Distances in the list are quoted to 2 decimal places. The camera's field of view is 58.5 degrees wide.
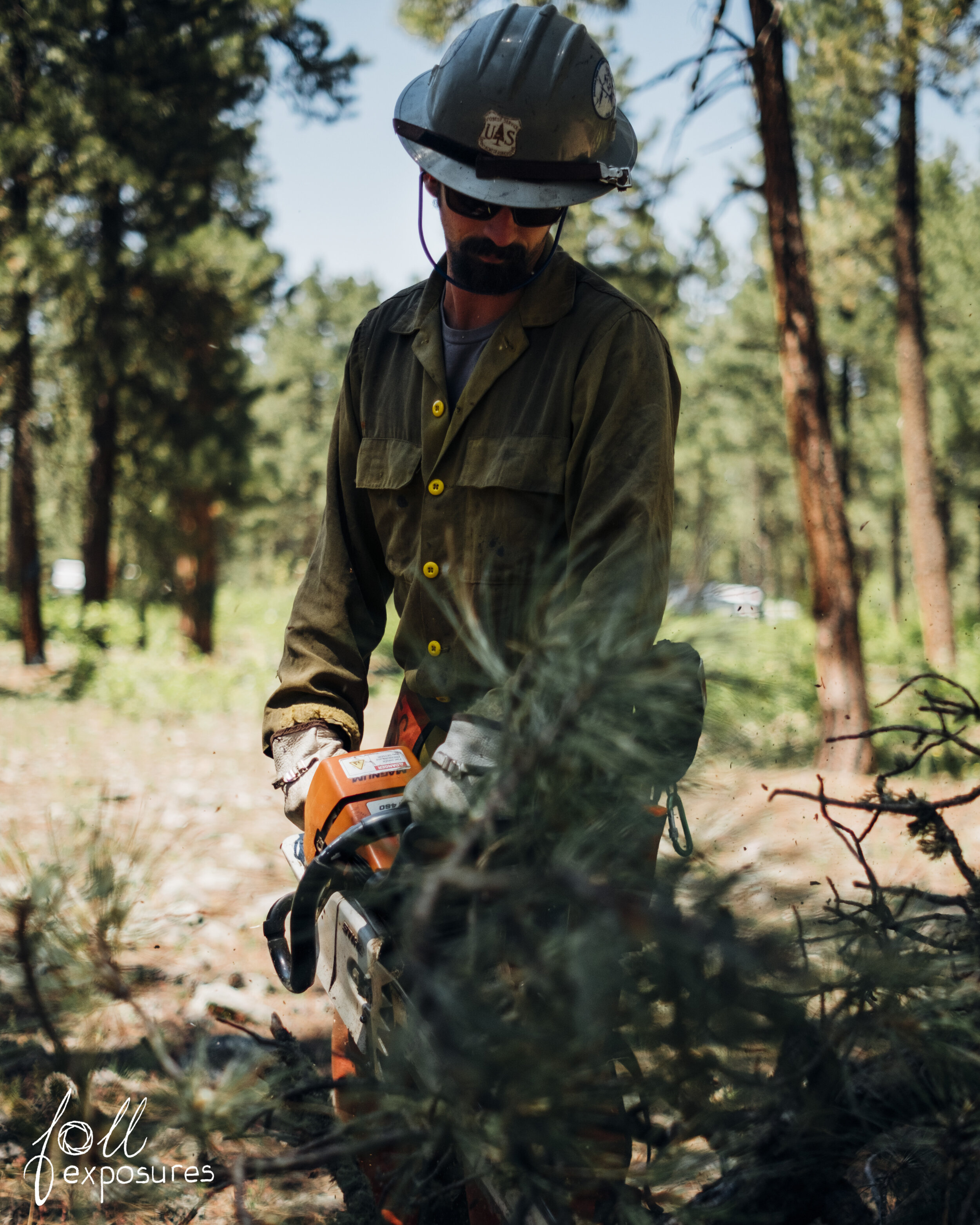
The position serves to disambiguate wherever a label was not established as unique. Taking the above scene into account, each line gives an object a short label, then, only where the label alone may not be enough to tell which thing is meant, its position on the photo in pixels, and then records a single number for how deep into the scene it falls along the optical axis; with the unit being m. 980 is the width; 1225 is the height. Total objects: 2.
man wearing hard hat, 1.65
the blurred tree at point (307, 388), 32.16
